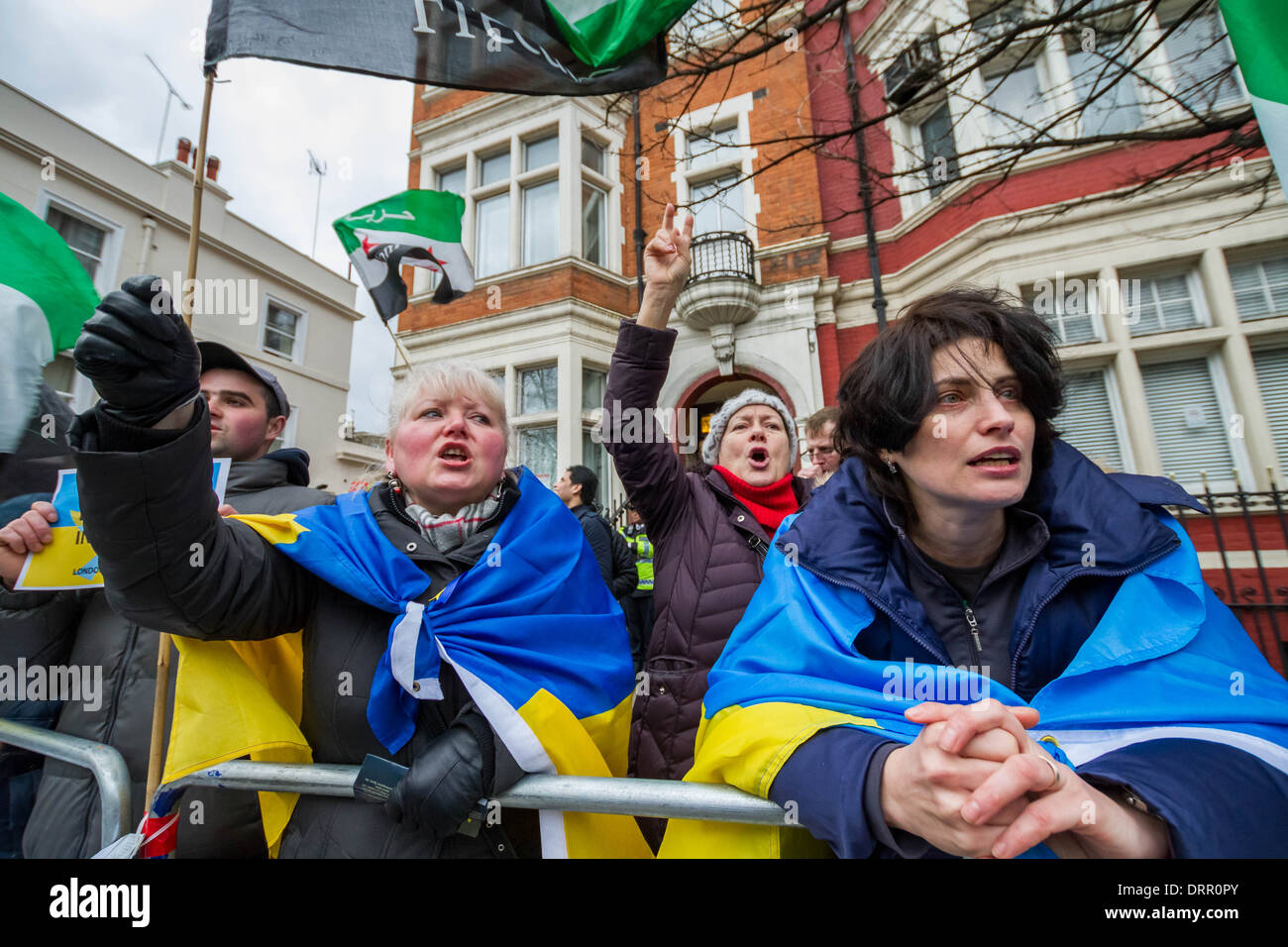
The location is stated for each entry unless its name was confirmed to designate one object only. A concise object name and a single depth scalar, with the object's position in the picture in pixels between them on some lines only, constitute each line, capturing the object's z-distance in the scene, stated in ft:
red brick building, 19.60
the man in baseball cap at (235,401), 6.98
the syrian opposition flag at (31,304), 6.44
